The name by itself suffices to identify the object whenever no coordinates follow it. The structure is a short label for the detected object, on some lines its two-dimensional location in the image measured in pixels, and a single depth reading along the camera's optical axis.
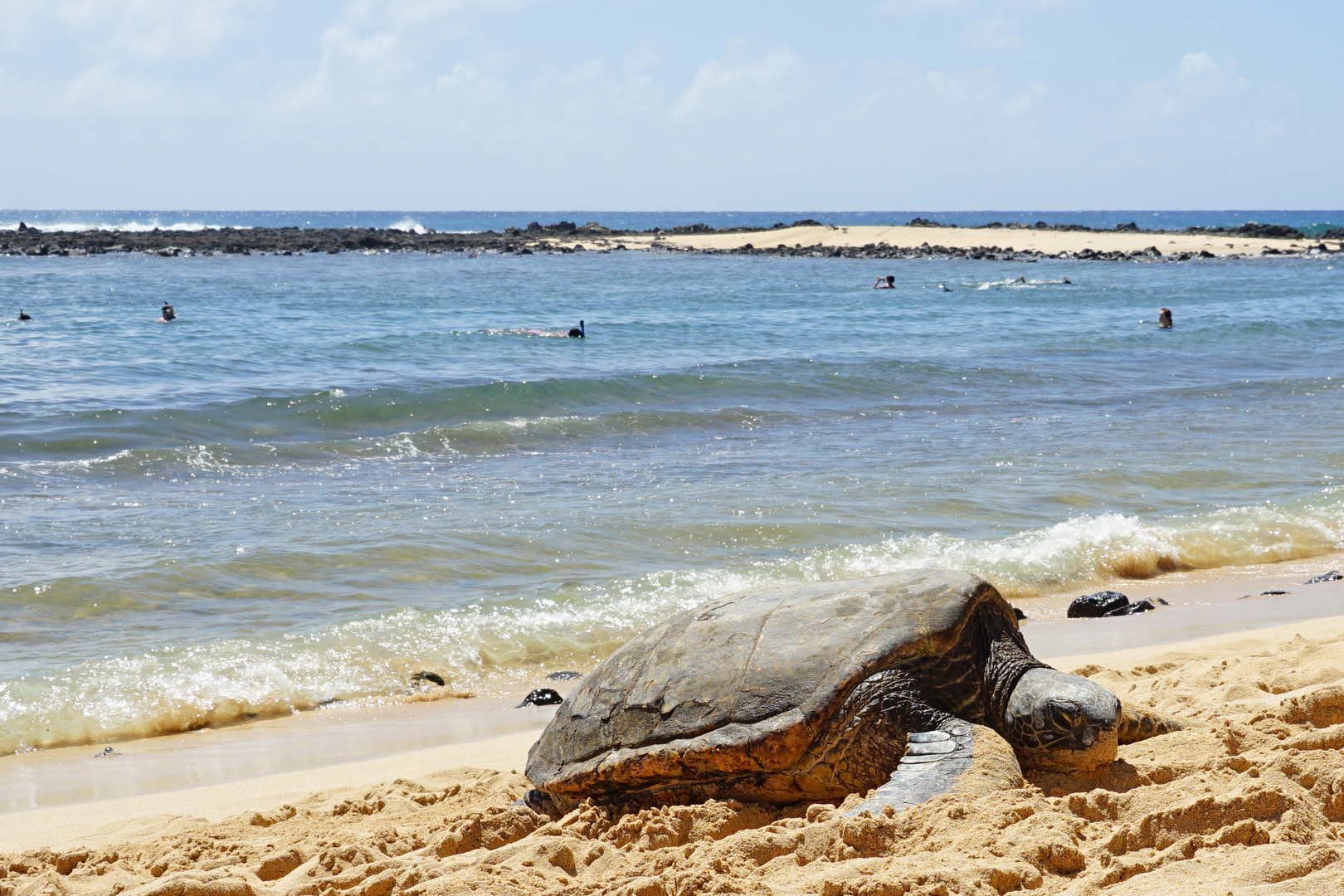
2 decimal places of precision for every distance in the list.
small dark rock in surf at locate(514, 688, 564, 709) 10.79
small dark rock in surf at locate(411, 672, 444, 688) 11.59
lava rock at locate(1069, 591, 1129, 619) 13.32
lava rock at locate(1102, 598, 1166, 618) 13.27
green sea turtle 6.70
